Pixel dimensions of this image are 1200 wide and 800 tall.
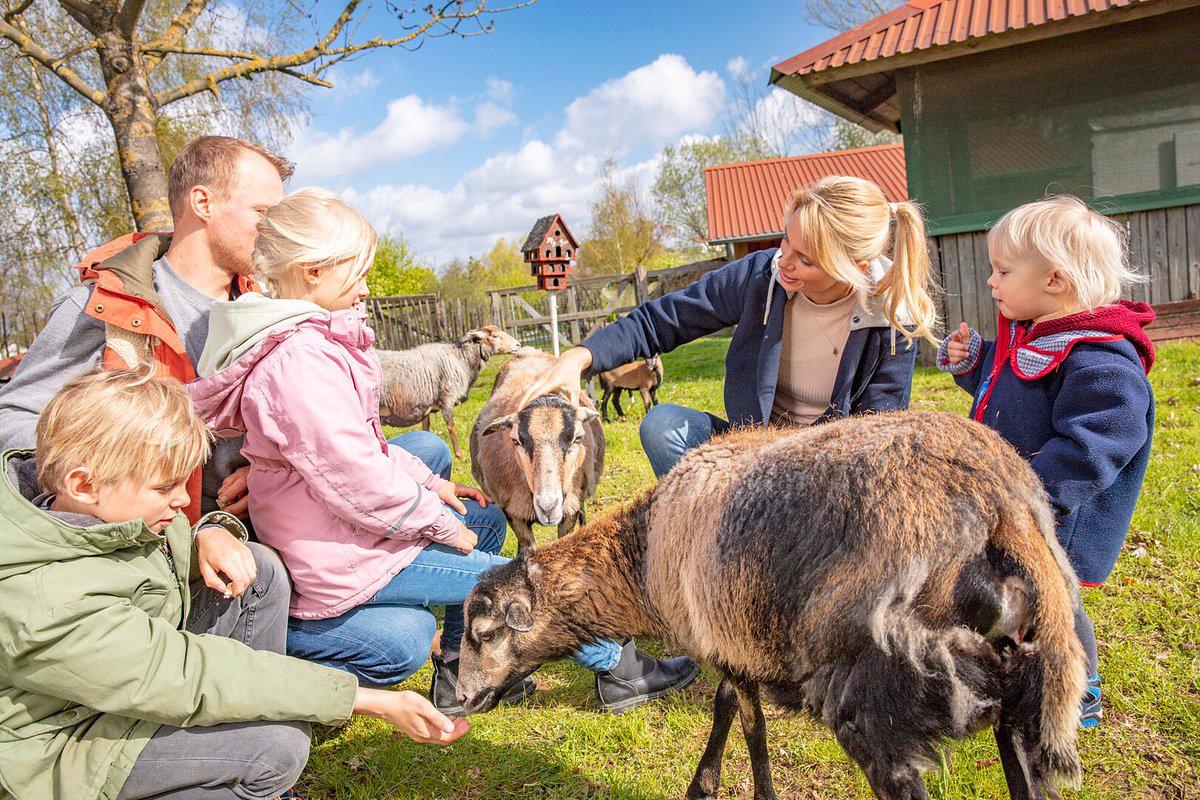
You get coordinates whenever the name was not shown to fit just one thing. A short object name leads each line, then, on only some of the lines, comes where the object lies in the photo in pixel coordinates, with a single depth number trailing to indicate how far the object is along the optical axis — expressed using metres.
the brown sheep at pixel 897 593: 1.78
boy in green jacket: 1.80
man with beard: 2.68
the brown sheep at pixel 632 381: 10.80
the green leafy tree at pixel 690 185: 41.19
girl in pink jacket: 2.36
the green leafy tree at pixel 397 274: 34.09
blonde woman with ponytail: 3.08
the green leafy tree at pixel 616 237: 37.38
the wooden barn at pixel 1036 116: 8.84
